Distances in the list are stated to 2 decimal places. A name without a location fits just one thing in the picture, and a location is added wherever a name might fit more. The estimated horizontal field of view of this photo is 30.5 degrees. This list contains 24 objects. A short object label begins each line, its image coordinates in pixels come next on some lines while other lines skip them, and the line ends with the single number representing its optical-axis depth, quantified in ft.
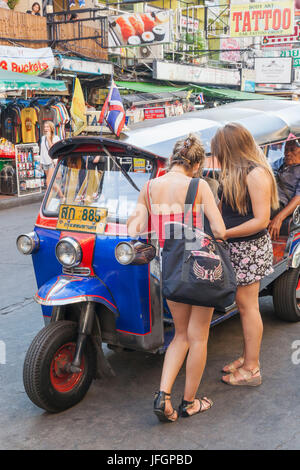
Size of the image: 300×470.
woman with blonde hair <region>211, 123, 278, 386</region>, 11.92
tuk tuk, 11.63
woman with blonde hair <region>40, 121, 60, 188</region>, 37.08
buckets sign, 42.52
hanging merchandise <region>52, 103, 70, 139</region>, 45.45
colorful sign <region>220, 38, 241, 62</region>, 88.79
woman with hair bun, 10.68
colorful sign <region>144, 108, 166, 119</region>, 44.83
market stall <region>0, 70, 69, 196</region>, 42.93
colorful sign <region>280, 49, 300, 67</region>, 85.05
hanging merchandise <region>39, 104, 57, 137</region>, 45.55
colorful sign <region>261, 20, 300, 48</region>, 68.69
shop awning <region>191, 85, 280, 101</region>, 70.09
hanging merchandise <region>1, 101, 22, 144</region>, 44.78
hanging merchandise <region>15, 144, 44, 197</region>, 43.04
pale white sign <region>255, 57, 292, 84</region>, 80.94
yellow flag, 15.52
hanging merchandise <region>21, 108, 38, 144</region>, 44.75
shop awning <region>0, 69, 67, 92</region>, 37.52
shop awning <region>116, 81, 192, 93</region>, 56.03
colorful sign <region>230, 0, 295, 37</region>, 56.39
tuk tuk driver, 16.26
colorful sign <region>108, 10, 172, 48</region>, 51.60
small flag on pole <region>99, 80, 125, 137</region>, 12.92
